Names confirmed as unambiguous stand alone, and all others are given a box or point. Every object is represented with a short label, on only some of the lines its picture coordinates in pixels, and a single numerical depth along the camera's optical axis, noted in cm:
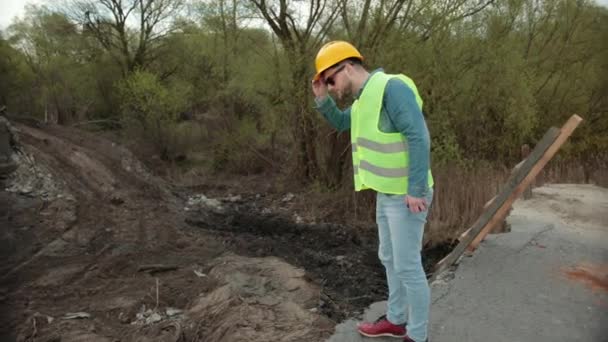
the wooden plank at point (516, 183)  489
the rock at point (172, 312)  572
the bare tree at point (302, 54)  1391
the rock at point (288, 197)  1543
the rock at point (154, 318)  554
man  310
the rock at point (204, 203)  1426
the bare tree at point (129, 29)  2548
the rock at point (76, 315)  563
